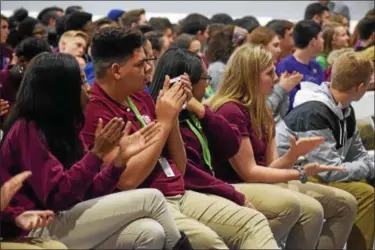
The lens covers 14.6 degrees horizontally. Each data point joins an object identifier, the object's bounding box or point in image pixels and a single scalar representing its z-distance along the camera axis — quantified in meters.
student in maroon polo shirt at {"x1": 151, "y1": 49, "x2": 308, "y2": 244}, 5.99
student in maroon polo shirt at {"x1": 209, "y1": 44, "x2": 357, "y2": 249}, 6.42
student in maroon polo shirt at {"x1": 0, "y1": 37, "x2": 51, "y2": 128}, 6.72
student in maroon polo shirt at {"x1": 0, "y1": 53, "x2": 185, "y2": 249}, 4.78
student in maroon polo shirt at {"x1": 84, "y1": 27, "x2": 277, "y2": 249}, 5.47
